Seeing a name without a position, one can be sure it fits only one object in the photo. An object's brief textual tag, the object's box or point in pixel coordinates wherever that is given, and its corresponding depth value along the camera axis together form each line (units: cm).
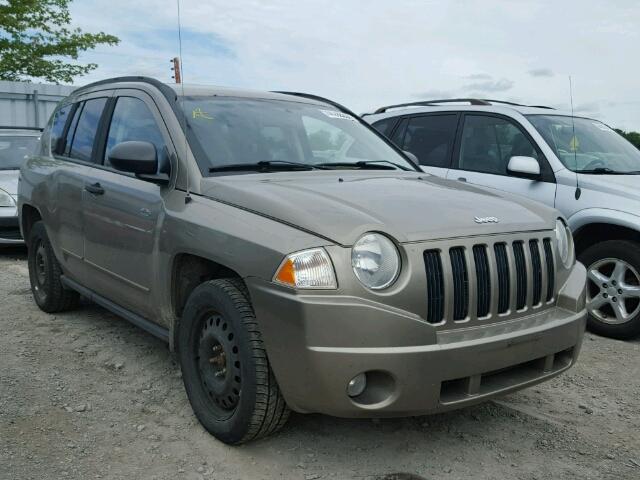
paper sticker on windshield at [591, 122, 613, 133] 627
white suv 500
